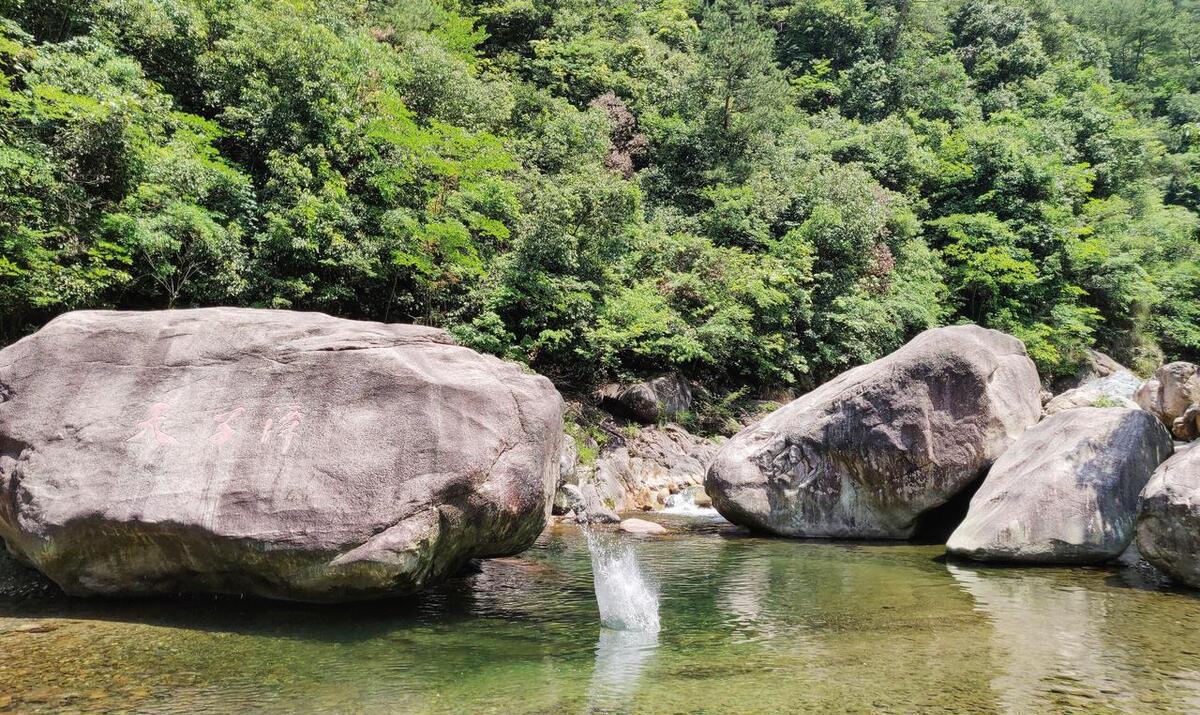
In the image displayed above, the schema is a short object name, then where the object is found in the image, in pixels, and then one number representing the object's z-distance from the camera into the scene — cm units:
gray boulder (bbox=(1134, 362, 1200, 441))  1392
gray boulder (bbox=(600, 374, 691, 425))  2144
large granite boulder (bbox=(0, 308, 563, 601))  681
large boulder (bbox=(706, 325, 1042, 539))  1297
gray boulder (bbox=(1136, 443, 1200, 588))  853
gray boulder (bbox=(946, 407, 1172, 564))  1034
